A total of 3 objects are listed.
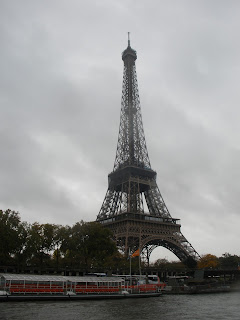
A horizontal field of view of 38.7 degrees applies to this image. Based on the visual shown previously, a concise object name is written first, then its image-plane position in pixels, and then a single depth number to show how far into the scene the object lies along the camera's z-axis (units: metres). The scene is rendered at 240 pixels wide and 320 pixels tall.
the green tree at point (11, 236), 66.62
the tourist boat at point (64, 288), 46.41
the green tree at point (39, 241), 68.69
